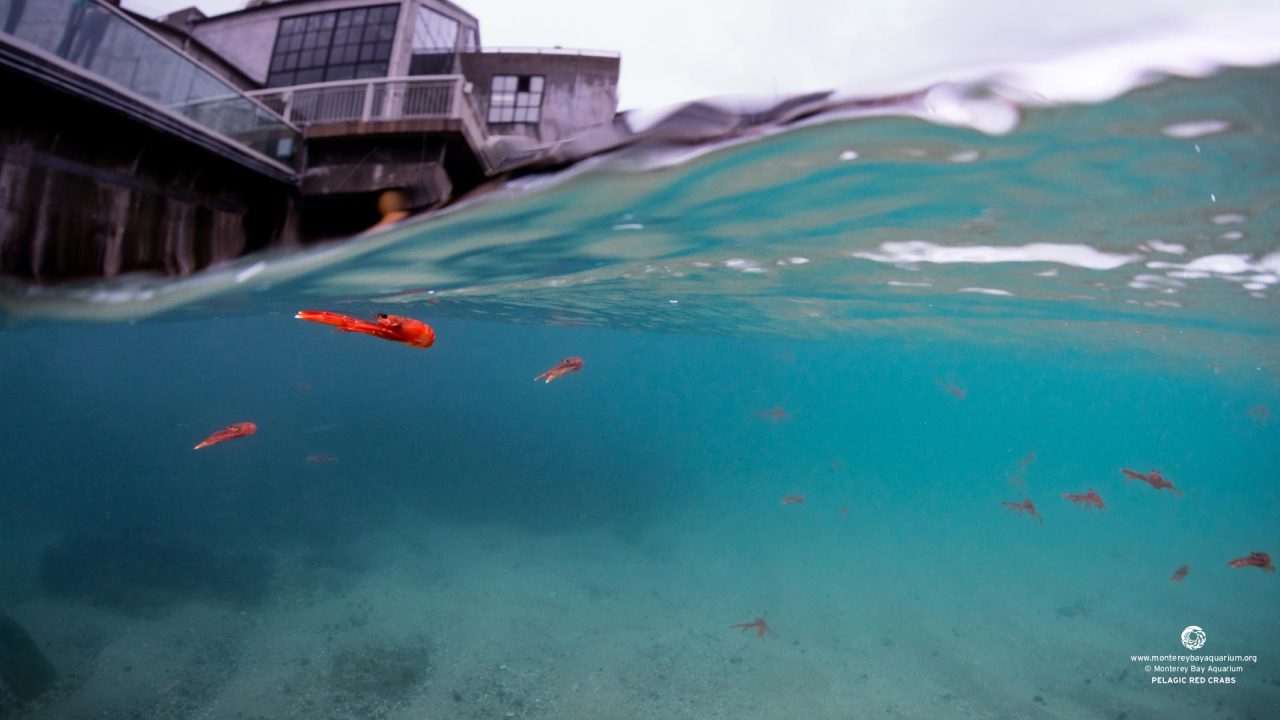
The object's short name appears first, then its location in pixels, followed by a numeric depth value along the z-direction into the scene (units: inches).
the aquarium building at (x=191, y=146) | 235.9
